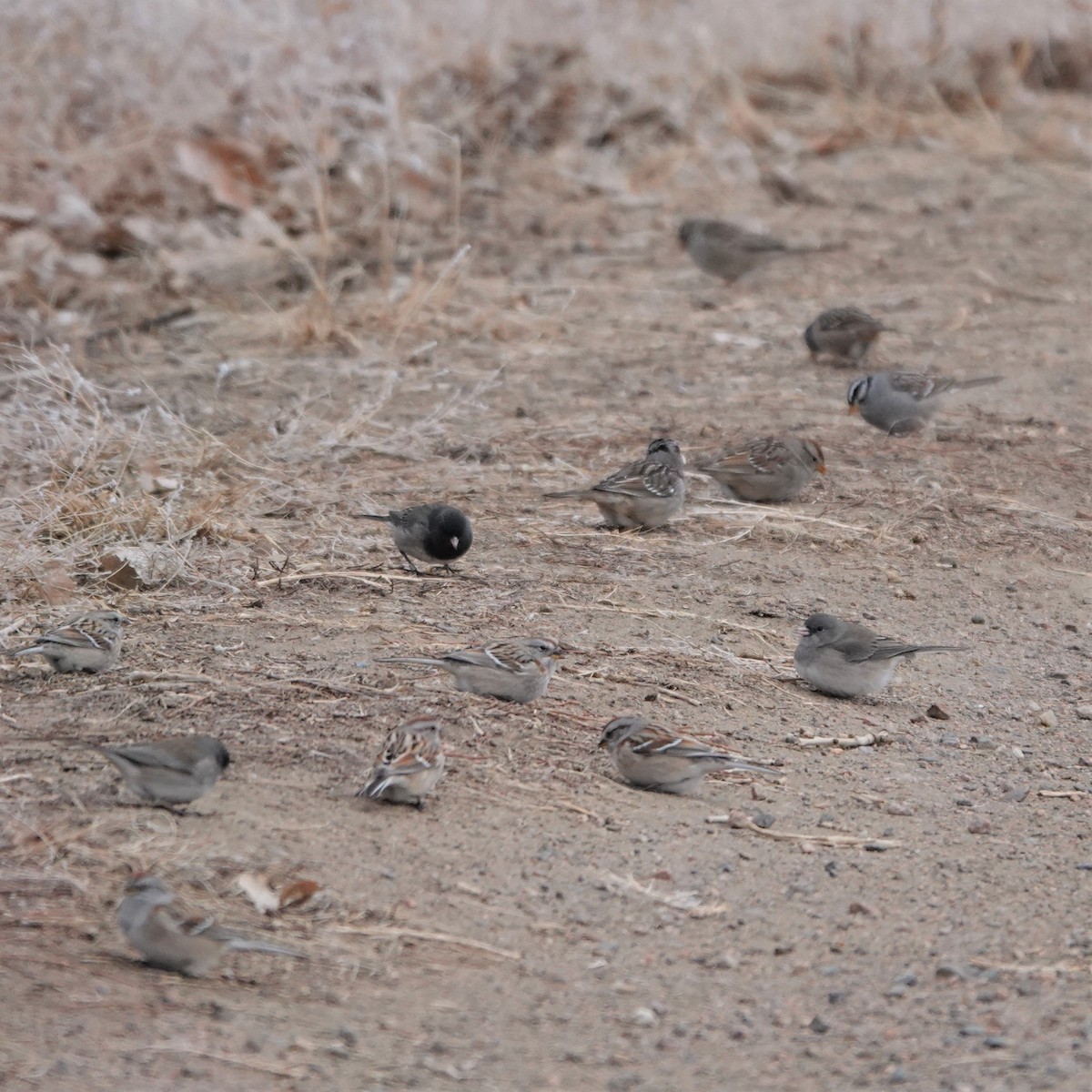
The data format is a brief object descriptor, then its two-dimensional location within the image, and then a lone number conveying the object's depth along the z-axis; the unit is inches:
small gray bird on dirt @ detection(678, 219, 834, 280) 986.1
